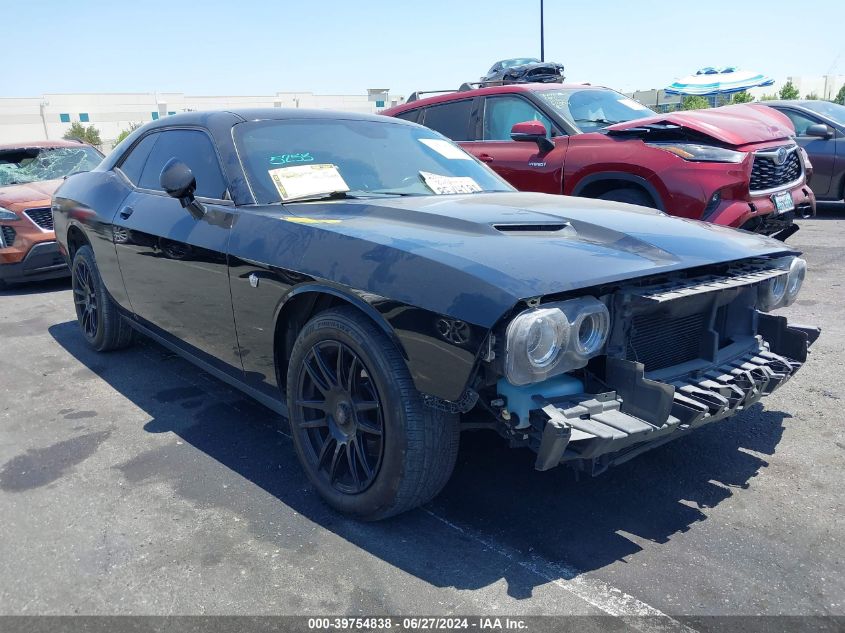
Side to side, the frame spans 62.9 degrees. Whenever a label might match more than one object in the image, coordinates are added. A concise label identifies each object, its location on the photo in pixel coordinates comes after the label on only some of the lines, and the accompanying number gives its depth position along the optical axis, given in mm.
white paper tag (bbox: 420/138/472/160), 3967
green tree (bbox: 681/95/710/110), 32181
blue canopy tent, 24250
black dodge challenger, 2176
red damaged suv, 5203
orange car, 7031
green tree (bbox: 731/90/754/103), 32875
